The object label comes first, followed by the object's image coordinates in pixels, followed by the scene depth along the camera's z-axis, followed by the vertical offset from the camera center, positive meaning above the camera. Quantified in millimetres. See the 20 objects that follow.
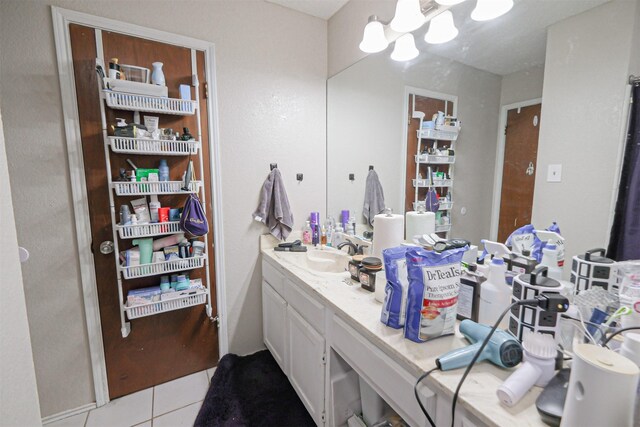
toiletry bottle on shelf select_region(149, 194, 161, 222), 1595 -164
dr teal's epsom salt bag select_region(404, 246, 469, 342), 821 -336
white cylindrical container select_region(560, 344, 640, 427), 478 -374
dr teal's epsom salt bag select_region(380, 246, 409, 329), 931 -358
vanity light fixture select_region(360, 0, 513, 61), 1182 +821
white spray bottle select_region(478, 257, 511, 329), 895 -373
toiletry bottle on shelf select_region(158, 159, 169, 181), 1598 +57
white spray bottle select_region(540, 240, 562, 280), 967 -289
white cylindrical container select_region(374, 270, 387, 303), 1151 -447
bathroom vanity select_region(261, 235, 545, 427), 683 -598
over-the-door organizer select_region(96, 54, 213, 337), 1450 -34
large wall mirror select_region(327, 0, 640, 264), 859 +265
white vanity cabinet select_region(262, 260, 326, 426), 1316 -879
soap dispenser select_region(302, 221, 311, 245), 2152 -428
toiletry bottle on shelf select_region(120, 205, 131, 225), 1521 -195
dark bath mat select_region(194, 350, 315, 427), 1530 -1327
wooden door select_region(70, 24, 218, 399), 1490 -340
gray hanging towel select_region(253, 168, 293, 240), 2000 -199
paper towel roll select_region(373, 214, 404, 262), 1360 -249
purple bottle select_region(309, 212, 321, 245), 2094 -357
